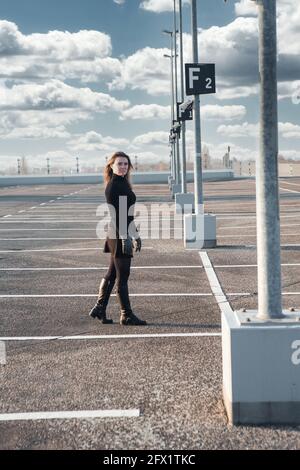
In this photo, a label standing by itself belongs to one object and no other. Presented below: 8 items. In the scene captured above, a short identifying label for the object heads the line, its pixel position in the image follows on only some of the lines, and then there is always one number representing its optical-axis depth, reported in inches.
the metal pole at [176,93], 1116.5
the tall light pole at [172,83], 1408.2
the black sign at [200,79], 484.1
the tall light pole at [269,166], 177.3
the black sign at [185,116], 661.7
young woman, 275.1
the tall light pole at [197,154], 526.6
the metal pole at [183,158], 838.6
